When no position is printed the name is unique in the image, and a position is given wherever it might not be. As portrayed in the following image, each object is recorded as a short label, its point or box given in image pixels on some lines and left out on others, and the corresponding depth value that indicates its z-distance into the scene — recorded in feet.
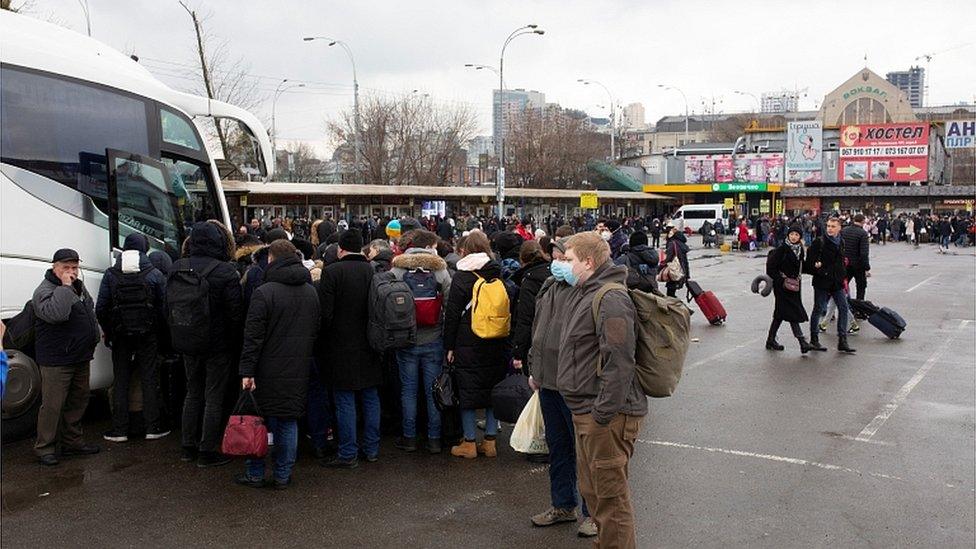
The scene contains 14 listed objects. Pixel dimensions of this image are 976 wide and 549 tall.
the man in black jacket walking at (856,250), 42.19
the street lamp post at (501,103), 110.73
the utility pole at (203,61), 87.30
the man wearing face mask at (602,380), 13.62
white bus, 22.45
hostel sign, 194.59
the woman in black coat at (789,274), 35.73
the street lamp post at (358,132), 133.08
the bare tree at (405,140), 172.35
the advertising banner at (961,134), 160.35
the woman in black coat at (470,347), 20.72
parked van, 175.16
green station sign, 206.80
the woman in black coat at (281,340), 18.72
